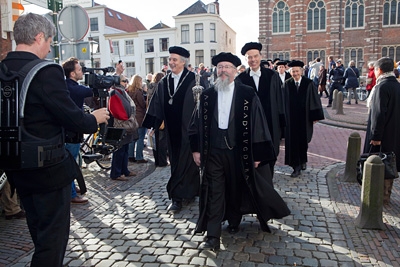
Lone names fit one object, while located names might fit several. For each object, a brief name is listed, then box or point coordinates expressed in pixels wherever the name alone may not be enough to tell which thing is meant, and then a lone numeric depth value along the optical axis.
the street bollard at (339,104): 15.30
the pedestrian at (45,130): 2.79
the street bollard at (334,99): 16.98
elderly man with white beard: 4.30
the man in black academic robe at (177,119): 5.58
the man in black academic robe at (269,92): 6.16
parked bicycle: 6.66
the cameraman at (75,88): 5.34
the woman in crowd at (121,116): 6.92
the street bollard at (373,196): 4.64
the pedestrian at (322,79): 18.59
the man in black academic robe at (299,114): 7.23
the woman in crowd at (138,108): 8.71
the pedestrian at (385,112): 5.25
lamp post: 11.18
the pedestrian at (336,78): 17.87
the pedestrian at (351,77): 18.19
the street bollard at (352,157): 6.78
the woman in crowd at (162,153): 7.69
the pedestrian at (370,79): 14.60
